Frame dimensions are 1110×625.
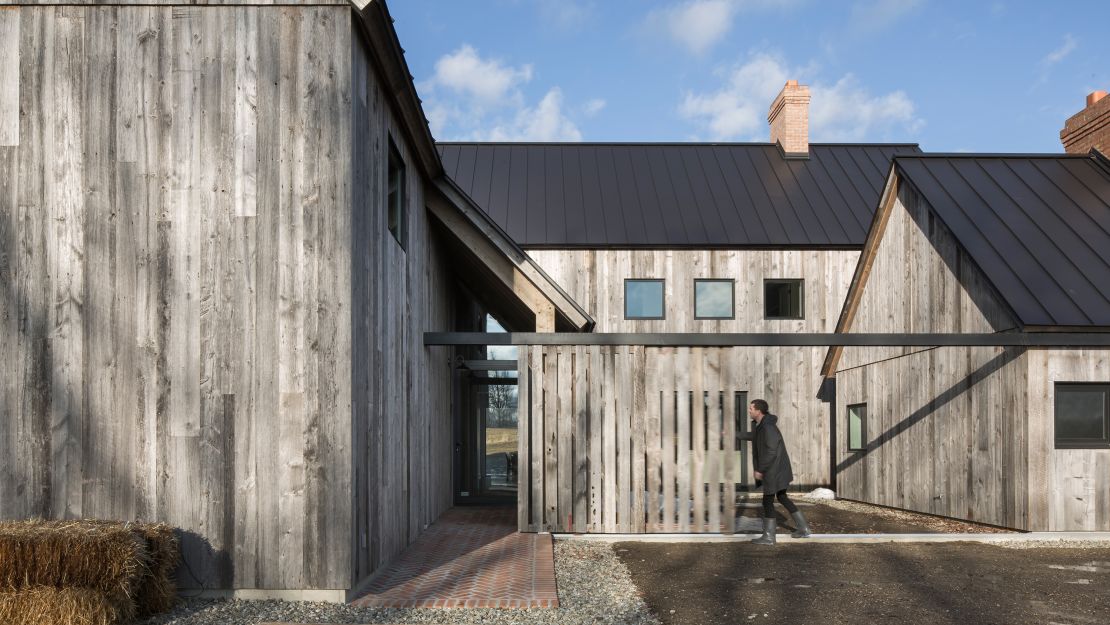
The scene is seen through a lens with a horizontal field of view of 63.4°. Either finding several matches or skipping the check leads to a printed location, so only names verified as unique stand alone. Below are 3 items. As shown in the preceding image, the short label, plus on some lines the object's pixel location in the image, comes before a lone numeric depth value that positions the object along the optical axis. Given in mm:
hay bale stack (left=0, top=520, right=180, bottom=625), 5398
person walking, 10148
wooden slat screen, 10594
